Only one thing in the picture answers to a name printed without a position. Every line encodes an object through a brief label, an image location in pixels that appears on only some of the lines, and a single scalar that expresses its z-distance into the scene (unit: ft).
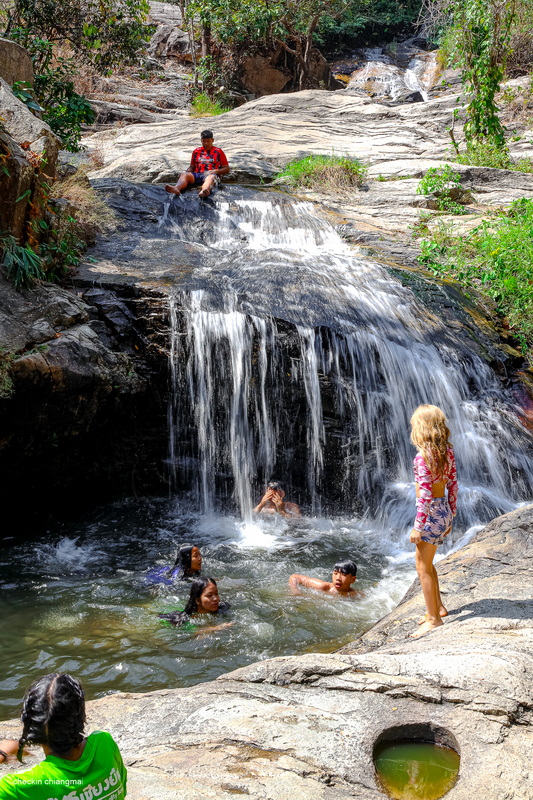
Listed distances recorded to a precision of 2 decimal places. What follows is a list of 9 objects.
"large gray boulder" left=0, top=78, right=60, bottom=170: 29.30
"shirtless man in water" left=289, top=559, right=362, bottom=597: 20.44
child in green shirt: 6.68
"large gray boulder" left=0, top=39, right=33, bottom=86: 33.55
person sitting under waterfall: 27.50
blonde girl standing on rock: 14.69
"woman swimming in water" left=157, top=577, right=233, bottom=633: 18.84
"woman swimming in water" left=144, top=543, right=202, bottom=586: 21.18
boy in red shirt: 43.80
